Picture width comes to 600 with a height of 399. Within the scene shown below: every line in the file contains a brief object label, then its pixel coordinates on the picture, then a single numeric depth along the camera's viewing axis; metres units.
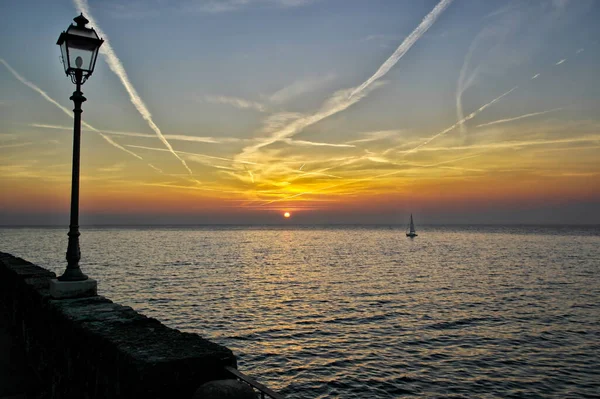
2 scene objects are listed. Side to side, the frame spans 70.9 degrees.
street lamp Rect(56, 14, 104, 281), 7.45
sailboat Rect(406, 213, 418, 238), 163.05
